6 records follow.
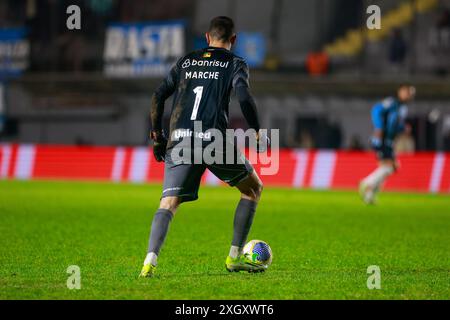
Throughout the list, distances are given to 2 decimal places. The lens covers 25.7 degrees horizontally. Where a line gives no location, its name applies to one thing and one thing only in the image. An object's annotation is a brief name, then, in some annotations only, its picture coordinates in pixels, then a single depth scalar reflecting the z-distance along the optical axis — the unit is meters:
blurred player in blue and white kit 20.38
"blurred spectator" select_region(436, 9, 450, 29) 32.12
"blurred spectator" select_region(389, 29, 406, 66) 32.22
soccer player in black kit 8.96
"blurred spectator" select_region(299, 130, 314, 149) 34.56
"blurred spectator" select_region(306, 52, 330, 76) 32.44
